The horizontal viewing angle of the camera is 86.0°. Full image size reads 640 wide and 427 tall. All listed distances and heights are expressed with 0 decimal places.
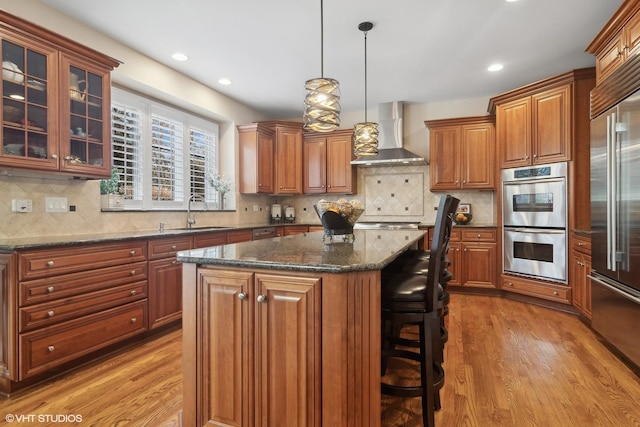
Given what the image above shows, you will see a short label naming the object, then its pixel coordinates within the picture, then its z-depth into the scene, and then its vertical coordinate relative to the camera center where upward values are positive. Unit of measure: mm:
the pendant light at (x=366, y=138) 3258 +699
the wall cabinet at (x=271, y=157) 5113 +848
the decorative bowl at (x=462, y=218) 4871 -102
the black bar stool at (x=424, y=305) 1542 -435
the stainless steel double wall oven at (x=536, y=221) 3662 -116
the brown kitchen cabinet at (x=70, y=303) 2078 -631
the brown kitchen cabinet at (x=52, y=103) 2260 +803
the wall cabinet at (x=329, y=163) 5422 +782
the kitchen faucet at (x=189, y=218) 4121 -77
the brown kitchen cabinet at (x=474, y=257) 4391 -598
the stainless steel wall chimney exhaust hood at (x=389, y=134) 5105 +1186
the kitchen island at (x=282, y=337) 1316 -516
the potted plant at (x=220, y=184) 4770 +391
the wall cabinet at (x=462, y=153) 4625 +805
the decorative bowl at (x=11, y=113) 2230 +661
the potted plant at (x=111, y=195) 3281 +170
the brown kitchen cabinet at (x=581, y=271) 3213 -601
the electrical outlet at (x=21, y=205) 2521 +60
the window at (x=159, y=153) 3607 +710
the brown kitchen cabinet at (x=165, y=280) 2975 -617
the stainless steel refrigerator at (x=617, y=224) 2221 -96
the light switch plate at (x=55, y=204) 2740 +71
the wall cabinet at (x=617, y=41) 2313 +1268
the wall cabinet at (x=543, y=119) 3564 +1023
